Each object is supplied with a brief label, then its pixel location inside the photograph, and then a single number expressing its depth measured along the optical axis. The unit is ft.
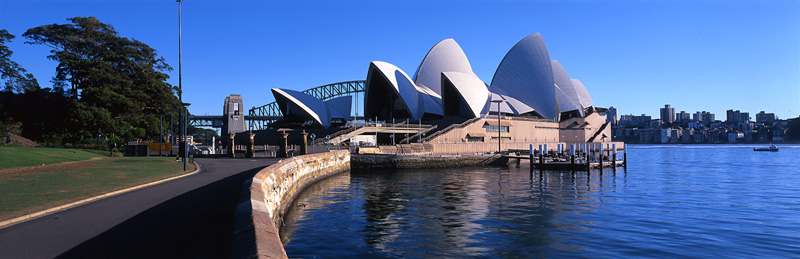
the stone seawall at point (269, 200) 19.69
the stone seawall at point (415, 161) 139.44
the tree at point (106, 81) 141.28
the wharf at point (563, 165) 144.05
